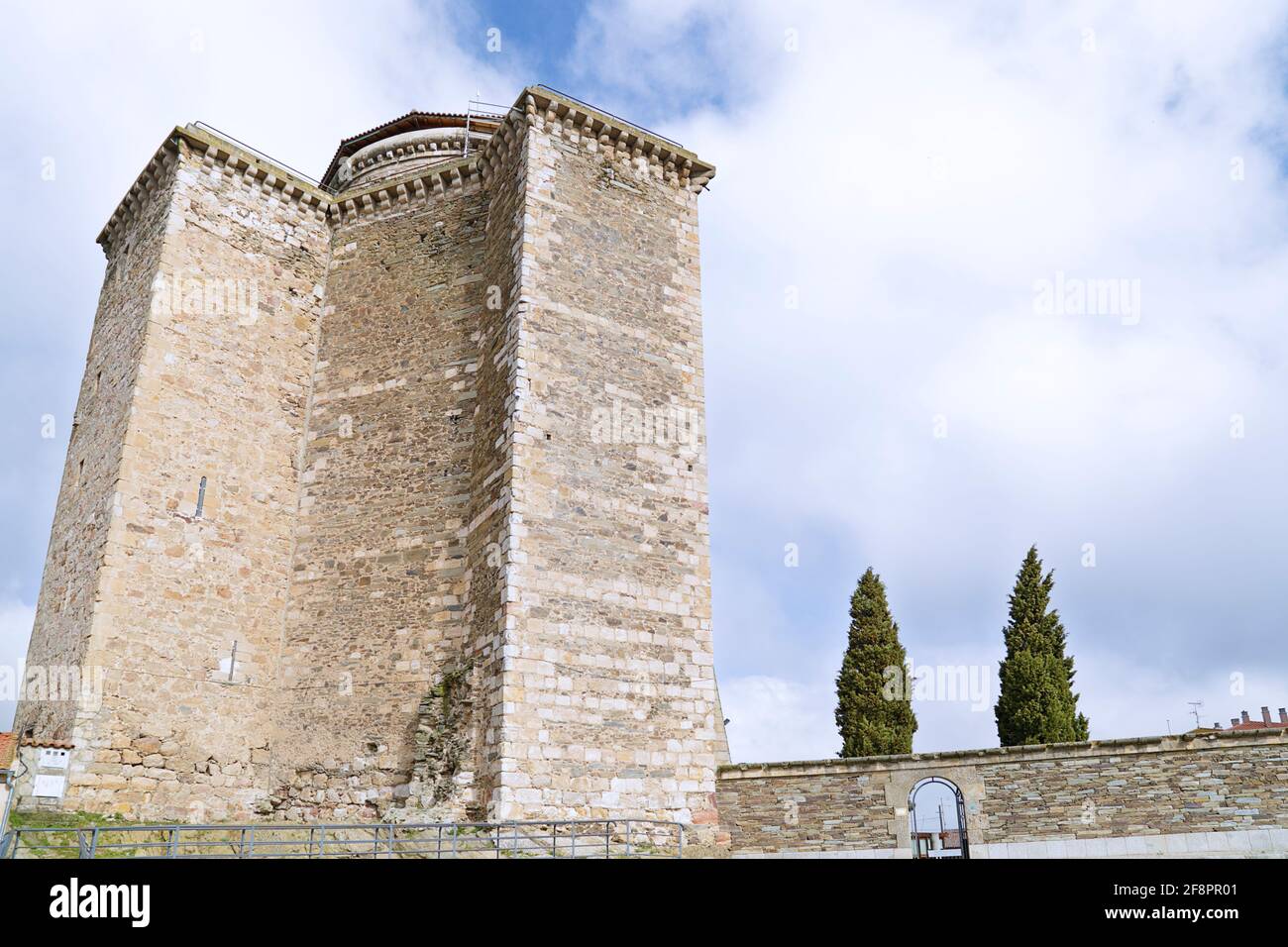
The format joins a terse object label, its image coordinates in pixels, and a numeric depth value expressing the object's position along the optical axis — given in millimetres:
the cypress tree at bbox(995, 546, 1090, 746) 21625
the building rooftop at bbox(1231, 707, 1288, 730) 43294
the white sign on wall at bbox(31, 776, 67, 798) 12102
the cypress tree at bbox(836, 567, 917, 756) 22328
